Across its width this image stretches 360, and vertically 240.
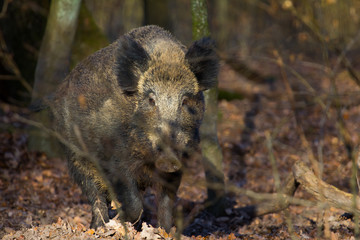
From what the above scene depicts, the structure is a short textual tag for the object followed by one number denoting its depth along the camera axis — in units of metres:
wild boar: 11.16
